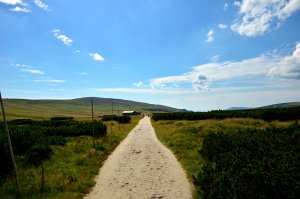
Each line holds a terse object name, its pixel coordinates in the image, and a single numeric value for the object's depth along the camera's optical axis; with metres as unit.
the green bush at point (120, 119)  60.28
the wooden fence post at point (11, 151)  7.89
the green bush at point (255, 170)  5.47
